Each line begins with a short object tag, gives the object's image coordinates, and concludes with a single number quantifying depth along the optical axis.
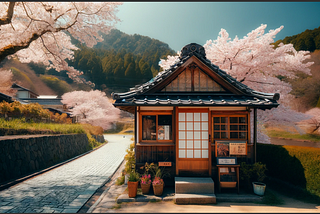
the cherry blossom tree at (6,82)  33.47
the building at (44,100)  45.00
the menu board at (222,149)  6.95
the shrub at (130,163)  7.24
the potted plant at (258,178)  6.41
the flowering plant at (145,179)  6.47
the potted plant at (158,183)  6.30
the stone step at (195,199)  5.92
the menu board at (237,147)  6.88
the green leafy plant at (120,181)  7.67
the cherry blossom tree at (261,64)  12.80
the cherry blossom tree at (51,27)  9.12
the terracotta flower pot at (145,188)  6.45
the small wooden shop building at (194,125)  6.96
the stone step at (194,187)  6.27
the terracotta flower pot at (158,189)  6.29
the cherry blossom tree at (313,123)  25.95
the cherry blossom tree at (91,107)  36.41
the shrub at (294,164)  6.28
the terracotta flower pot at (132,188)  6.16
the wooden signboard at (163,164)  7.00
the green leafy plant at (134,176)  6.37
